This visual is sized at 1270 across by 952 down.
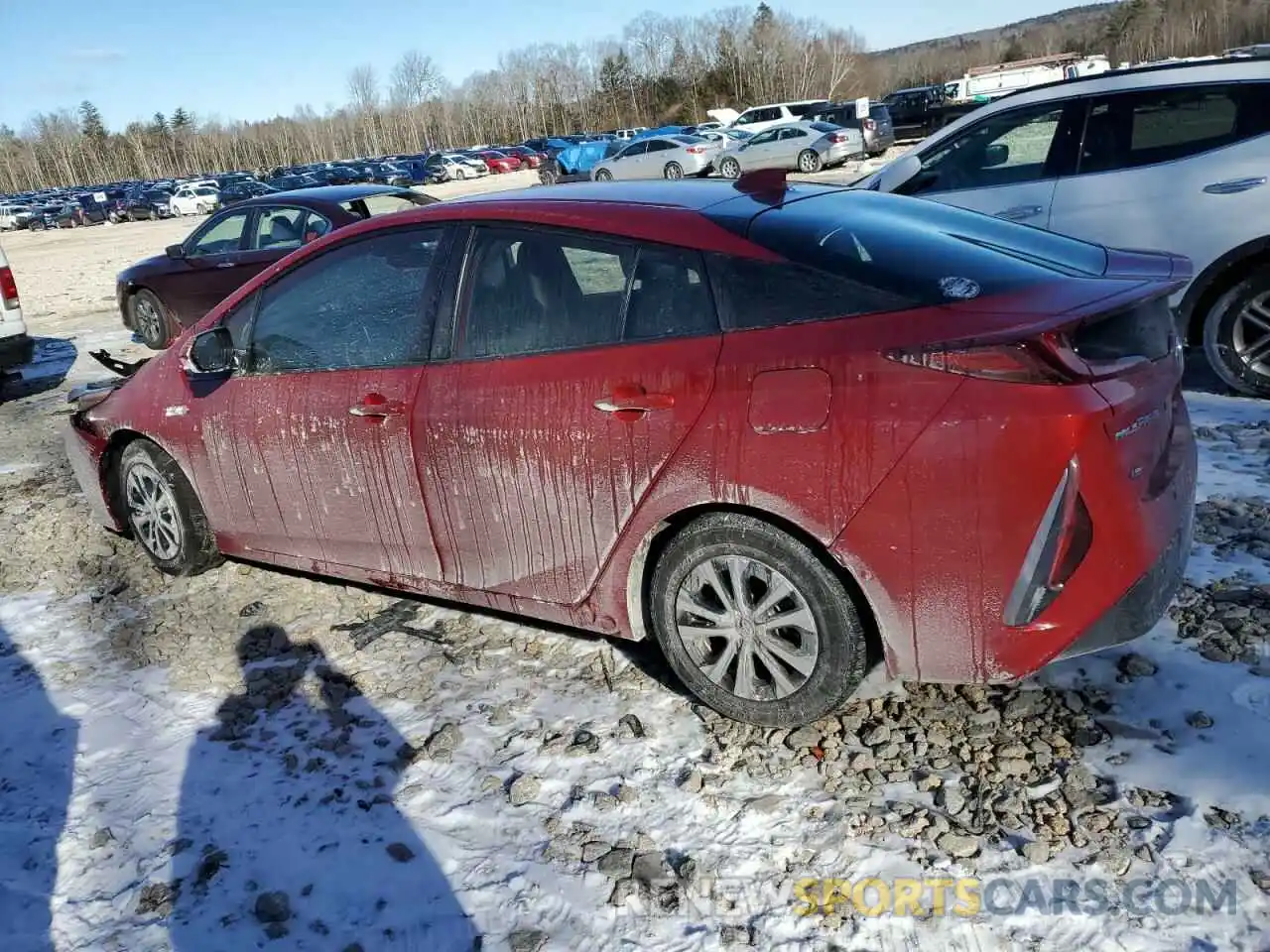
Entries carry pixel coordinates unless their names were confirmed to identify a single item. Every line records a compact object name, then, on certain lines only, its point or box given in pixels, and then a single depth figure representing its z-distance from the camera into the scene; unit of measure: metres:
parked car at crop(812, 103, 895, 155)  28.19
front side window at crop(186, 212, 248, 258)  9.59
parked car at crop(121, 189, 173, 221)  47.38
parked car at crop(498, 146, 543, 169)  56.75
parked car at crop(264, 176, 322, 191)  42.87
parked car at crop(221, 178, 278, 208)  37.53
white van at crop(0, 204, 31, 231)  51.66
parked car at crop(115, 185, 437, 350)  9.03
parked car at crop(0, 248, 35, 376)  8.71
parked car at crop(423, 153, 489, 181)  51.69
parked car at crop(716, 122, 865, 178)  26.97
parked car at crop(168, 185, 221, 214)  46.12
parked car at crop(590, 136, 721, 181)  29.05
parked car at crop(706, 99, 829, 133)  37.56
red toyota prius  2.44
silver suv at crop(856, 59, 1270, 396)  5.26
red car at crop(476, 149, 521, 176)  55.62
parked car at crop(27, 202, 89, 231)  48.56
